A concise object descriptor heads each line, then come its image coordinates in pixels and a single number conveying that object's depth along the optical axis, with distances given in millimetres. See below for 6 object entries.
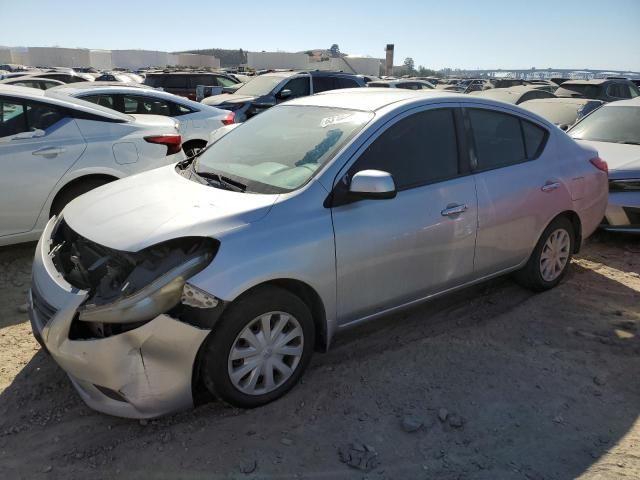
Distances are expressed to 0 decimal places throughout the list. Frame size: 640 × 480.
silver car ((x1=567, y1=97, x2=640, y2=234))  5695
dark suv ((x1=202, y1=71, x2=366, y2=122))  10930
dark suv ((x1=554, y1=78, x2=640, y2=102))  14047
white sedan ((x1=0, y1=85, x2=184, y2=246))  4695
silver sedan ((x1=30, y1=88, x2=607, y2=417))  2592
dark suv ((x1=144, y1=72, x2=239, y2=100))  17328
